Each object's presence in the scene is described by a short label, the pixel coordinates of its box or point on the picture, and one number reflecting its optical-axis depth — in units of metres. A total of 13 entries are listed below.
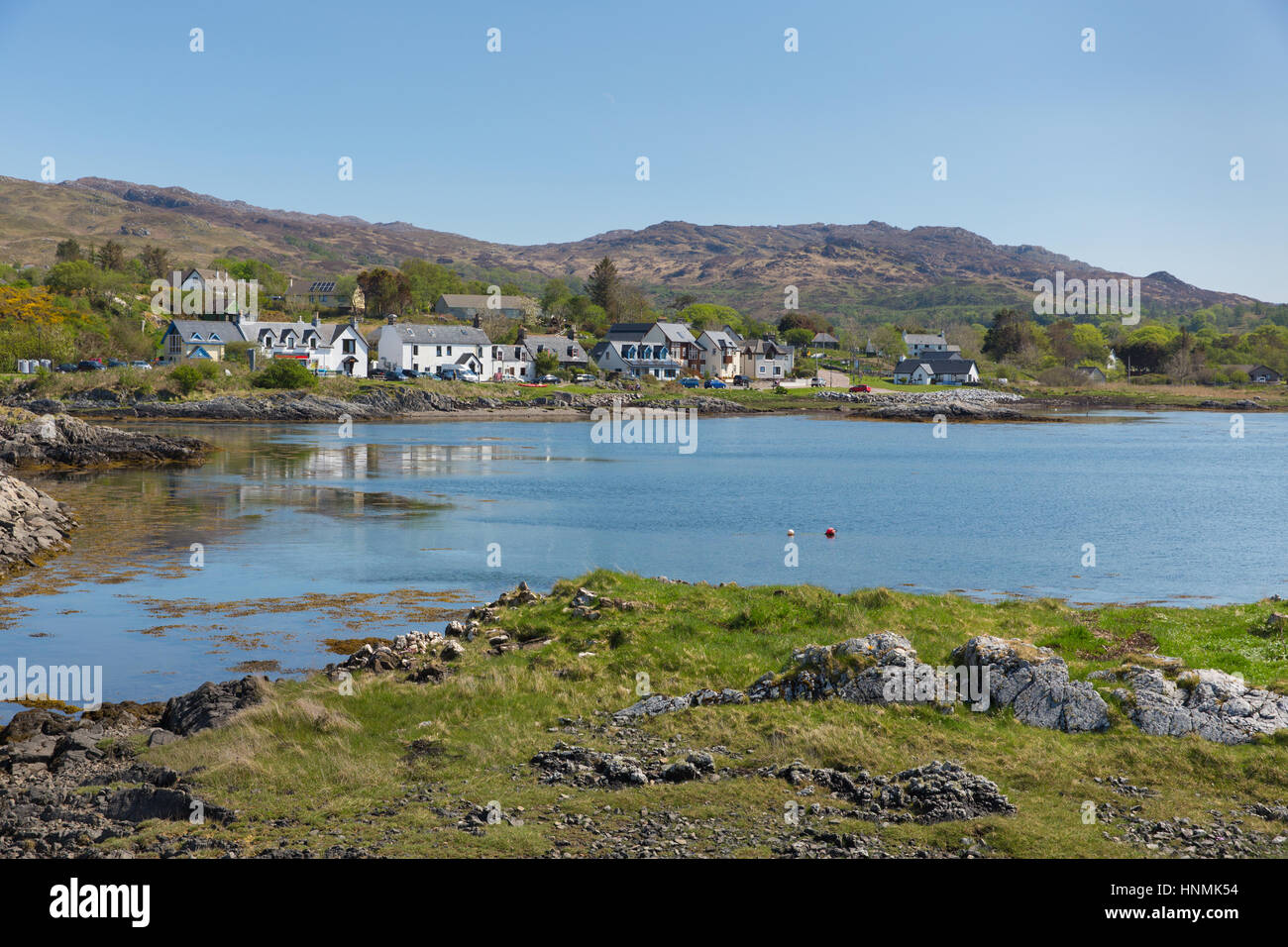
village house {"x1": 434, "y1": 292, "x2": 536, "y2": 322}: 182.75
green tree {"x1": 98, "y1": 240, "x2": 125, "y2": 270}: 179.62
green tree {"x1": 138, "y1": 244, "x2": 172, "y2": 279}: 190.12
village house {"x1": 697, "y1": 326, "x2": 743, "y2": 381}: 162.25
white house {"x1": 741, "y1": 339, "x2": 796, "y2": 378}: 171.12
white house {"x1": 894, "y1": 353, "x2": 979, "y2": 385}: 172.12
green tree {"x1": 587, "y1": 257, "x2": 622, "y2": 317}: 195.38
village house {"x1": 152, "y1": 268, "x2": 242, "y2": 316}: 147.25
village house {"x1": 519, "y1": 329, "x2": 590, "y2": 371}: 152.12
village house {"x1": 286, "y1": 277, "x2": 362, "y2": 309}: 186.25
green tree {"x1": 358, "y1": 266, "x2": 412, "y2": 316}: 177.88
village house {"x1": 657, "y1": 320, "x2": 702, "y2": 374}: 158.88
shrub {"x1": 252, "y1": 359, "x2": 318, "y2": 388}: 112.44
